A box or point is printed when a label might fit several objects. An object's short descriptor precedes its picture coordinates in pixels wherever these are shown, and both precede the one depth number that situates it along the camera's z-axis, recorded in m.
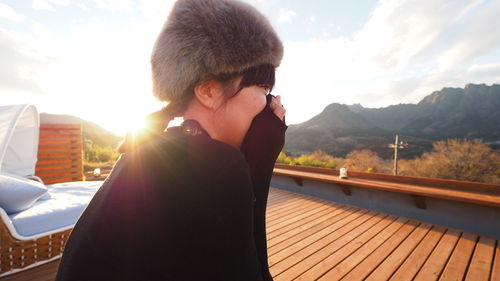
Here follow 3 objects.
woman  0.46
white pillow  1.75
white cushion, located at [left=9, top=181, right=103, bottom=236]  1.71
